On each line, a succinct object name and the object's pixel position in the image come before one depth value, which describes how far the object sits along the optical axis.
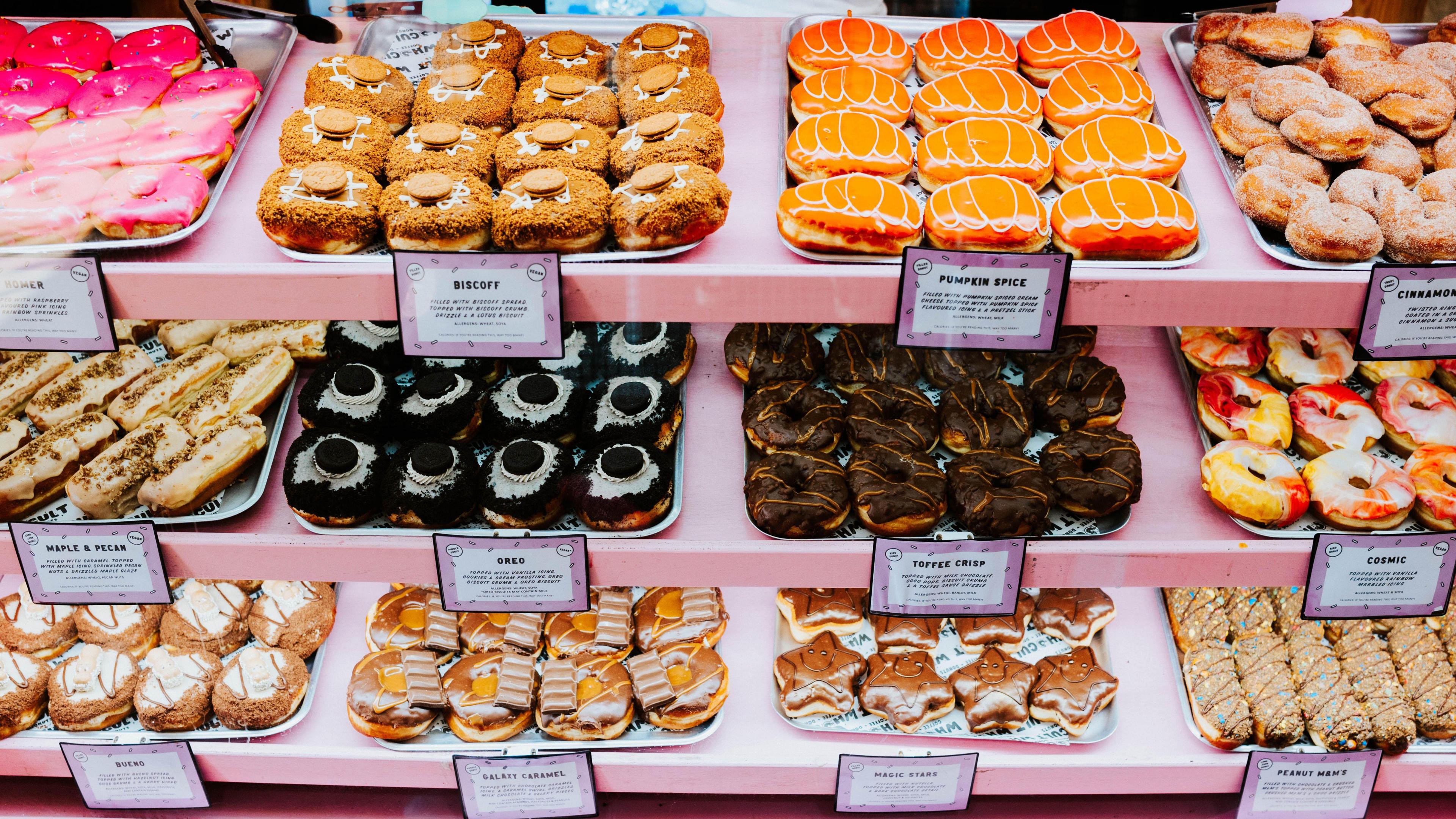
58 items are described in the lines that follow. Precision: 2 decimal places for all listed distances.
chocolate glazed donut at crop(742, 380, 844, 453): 1.83
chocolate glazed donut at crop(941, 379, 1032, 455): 1.87
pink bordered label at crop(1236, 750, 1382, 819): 1.95
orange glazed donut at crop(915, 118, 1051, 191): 1.69
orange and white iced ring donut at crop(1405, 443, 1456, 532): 1.69
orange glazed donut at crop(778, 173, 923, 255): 1.46
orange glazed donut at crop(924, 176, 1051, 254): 1.51
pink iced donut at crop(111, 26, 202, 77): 1.89
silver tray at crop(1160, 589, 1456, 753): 1.97
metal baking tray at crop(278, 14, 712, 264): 1.97
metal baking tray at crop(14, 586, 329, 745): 1.95
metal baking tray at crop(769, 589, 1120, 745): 2.02
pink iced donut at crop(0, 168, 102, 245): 1.45
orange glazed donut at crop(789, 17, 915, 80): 1.93
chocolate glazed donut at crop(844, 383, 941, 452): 1.85
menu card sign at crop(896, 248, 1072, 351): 1.38
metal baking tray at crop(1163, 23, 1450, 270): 1.49
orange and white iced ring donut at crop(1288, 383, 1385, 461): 1.85
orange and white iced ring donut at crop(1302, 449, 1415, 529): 1.67
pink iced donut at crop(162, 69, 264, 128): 1.74
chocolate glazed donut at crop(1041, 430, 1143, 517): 1.69
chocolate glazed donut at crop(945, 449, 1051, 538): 1.65
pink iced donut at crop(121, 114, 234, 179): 1.61
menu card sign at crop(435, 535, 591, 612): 1.63
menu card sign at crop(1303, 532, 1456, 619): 1.62
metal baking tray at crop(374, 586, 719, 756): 1.97
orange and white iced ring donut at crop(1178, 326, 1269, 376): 2.02
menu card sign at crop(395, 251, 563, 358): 1.37
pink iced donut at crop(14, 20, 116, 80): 1.88
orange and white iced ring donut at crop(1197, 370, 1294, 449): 1.86
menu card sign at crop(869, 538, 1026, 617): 1.62
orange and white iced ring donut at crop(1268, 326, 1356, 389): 2.01
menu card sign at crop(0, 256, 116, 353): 1.38
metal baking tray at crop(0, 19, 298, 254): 1.90
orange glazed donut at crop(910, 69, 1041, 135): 1.84
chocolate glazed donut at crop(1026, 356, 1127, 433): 1.91
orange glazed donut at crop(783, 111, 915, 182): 1.67
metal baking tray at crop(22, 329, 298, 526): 1.70
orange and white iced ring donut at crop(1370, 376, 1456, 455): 1.86
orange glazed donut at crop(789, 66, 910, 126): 1.83
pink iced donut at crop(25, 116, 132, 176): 1.61
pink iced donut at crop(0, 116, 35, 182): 1.59
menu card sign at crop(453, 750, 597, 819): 1.95
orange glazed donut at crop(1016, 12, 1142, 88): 1.95
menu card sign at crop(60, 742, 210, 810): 1.94
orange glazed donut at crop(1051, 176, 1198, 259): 1.49
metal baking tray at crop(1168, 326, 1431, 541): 1.68
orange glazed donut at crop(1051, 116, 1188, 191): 1.65
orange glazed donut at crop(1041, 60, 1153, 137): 1.81
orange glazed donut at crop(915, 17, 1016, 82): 1.96
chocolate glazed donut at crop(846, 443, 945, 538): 1.67
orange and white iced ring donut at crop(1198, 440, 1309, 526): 1.67
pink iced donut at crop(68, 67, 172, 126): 1.74
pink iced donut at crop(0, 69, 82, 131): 1.73
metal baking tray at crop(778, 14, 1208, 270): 1.47
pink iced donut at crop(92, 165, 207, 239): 1.46
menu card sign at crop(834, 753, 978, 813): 1.98
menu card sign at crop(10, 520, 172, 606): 1.61
